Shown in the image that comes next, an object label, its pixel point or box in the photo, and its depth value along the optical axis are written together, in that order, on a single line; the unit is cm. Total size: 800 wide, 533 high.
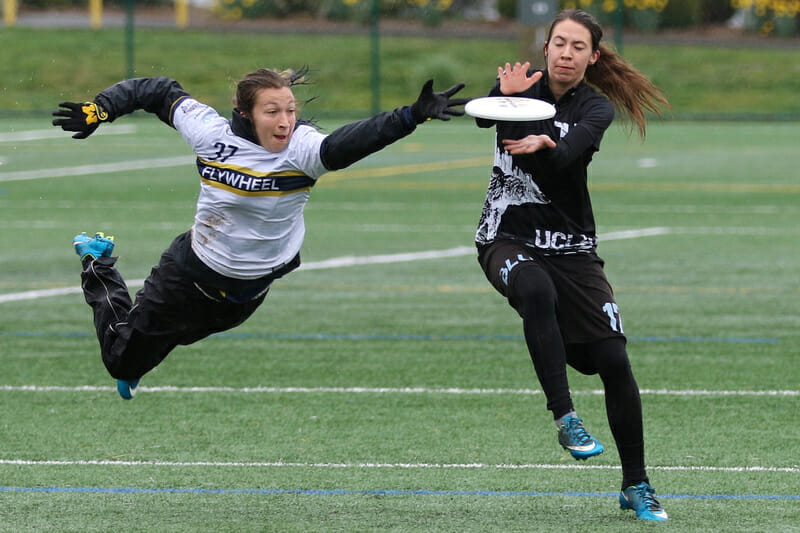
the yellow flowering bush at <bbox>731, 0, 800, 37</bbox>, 7556
